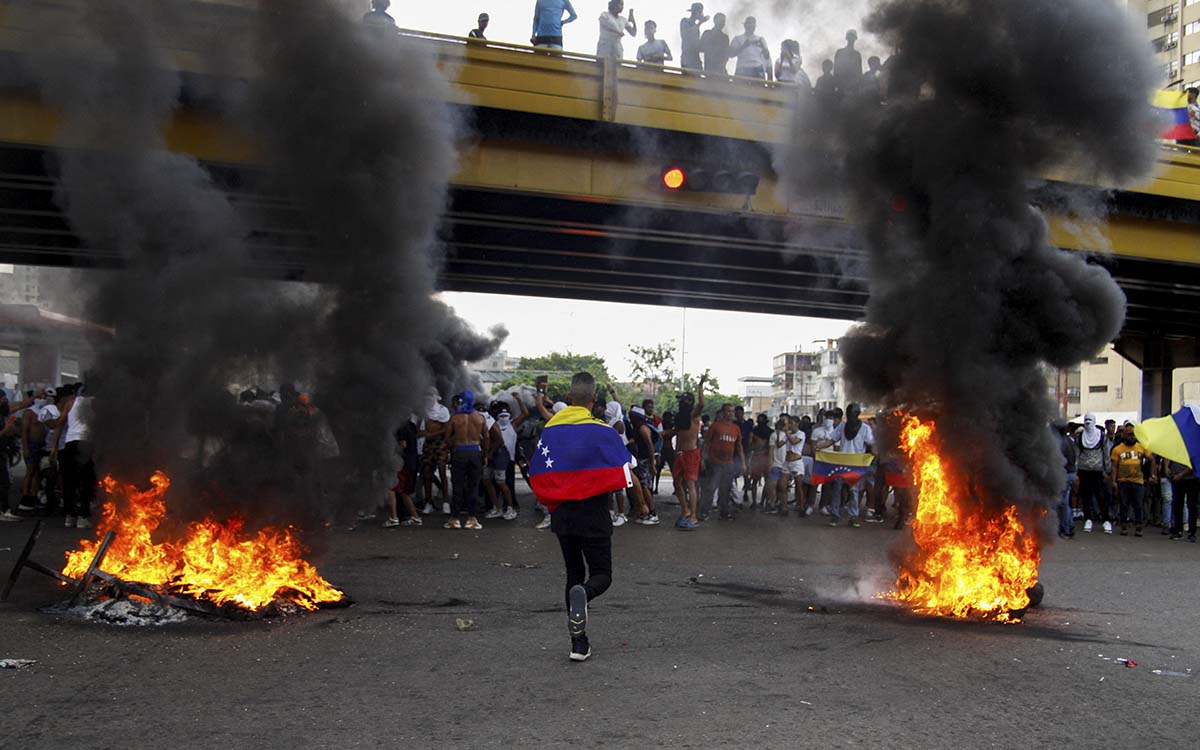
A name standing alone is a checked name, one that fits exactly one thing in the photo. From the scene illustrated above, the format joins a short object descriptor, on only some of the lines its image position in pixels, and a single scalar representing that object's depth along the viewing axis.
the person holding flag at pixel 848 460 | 14.71
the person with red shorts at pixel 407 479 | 11.58
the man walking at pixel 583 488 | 5.68
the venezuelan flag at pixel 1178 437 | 13.09
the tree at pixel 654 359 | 47.34
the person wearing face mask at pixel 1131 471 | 13.84
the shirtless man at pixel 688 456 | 12.57
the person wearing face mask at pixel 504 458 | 12.64
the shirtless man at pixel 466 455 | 11.60
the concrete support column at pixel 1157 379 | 26.69
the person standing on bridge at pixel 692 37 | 11.11
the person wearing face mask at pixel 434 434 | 11.90
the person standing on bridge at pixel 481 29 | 12.24
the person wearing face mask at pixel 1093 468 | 14.07
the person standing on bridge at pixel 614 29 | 12.64
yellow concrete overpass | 11.36
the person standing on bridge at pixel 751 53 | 10.40
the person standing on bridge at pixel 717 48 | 10.75
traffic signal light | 12.89
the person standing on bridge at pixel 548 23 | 12.80
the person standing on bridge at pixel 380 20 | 7.68
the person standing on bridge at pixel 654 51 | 12.98
